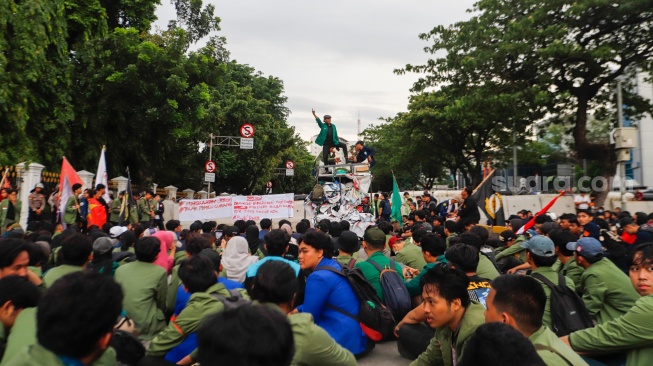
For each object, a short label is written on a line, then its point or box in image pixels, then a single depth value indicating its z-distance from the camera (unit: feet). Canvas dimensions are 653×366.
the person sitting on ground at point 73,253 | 13.44
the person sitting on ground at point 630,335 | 9.21
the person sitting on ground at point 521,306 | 7.77
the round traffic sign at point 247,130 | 88.93
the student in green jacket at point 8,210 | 33.68
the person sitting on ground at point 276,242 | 15.47
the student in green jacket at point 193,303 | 11.14
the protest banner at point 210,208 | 42.73
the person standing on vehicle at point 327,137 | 49.08
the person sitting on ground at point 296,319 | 8.56
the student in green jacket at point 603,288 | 12.81
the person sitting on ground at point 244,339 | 5.07
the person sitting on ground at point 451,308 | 9.59
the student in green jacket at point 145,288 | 13.89
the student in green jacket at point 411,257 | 19.38
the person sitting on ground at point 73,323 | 6.24
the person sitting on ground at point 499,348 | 5.68
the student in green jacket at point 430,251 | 16.52
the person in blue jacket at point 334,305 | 12.71
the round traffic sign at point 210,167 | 74.93
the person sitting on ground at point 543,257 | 12.99
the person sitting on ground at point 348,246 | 17.37
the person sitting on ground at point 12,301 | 8.91
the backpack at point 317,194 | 48.42
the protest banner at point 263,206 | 43.09
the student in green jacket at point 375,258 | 16.66
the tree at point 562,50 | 52.60
